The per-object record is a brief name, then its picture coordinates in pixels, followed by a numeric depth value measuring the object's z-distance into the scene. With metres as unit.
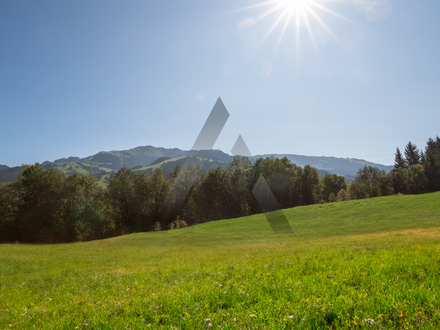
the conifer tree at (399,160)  118.06
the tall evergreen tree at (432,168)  90.15
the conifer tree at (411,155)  115.19
